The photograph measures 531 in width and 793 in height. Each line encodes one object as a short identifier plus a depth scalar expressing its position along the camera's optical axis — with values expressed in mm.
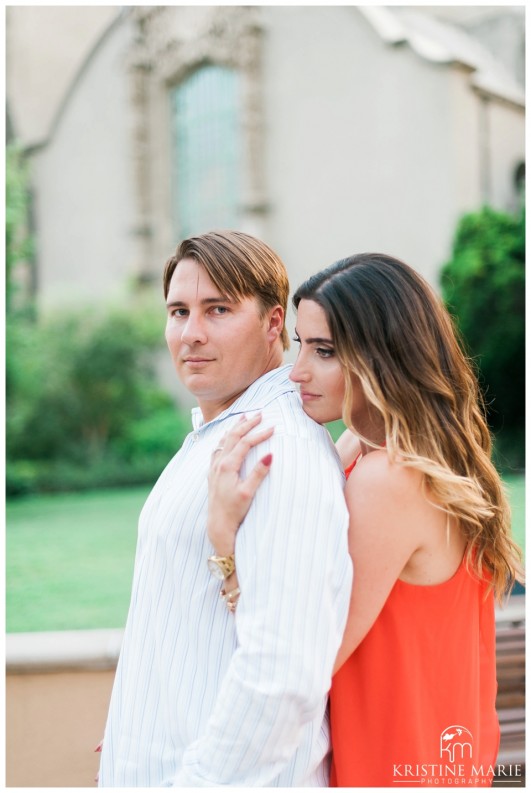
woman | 1629
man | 1451
